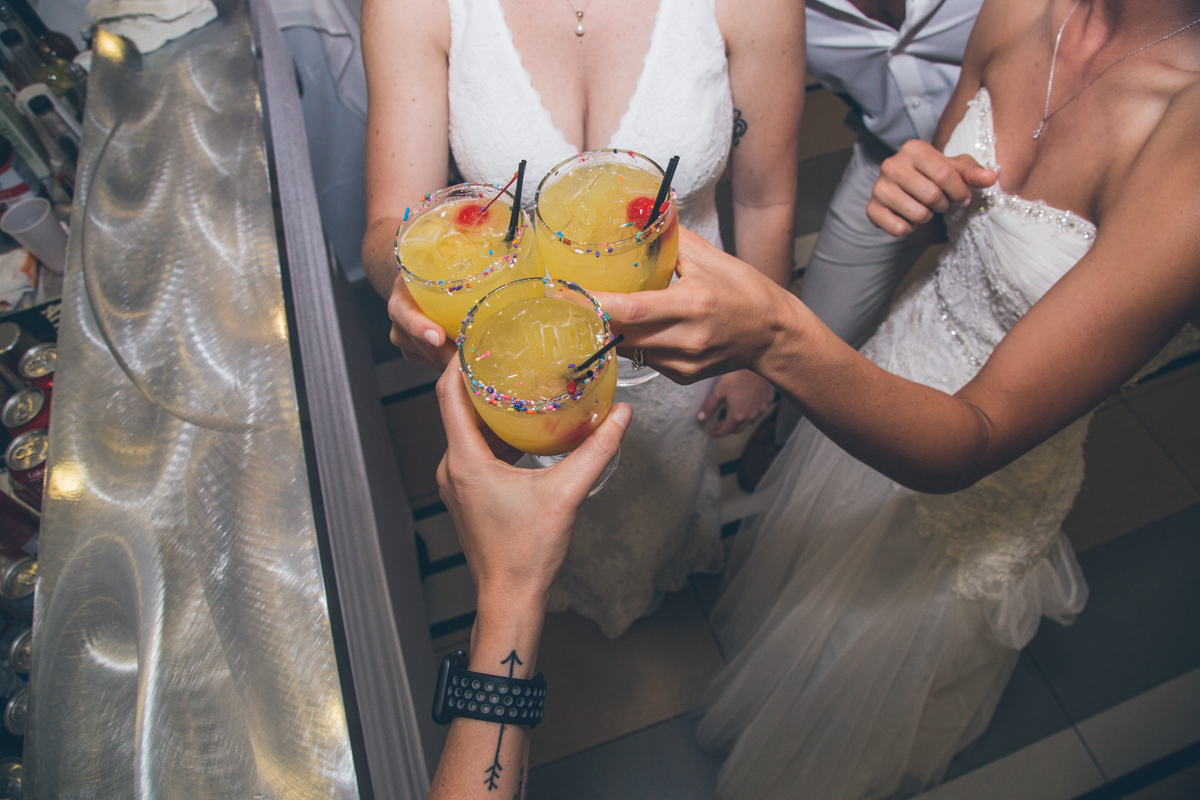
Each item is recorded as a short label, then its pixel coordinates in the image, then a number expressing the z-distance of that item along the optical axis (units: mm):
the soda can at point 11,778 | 1142
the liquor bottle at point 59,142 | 1843
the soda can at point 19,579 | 1266
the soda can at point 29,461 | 1292
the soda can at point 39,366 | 1438
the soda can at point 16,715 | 1197
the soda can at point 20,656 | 1237
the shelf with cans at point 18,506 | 1222
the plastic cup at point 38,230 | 1690
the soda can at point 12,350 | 1485
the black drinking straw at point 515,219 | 999
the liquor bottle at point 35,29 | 1931
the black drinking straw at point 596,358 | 919
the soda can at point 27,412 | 1358
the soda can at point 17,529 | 1327
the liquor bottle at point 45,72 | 1902
